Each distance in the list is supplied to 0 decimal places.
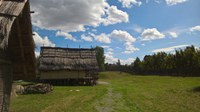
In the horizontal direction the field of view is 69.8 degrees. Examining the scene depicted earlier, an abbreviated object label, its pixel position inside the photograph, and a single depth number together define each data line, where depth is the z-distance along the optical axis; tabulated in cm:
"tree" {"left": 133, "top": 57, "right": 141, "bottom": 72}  5510
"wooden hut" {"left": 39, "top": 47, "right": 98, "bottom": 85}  2274
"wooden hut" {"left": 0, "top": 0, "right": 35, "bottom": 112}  438
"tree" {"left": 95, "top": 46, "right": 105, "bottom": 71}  5092
